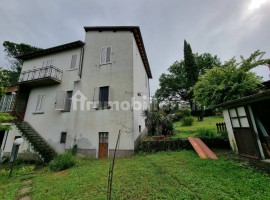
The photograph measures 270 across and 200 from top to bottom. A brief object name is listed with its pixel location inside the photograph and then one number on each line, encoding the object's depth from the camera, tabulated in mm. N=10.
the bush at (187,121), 19703
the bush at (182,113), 22953
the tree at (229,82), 10531
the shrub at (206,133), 10288
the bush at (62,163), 8953
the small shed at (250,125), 6238
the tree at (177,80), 31453
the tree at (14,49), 25178
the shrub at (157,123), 13038
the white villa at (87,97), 11203
